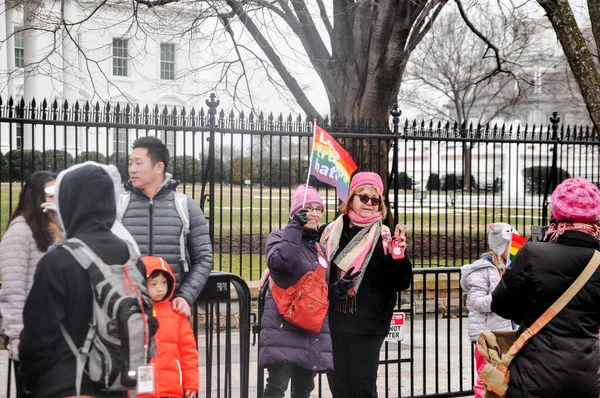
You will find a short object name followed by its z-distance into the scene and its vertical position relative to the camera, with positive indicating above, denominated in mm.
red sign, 6496 -1134
